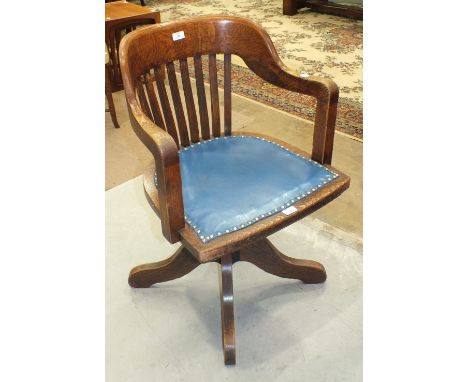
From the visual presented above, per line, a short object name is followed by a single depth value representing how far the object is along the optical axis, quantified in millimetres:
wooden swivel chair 1133
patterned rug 2939
